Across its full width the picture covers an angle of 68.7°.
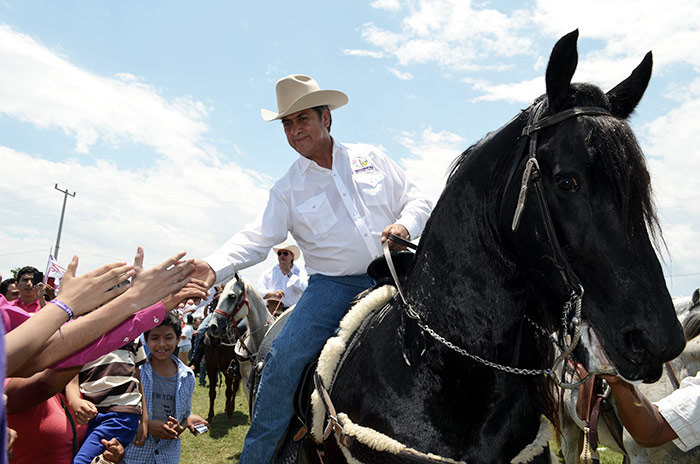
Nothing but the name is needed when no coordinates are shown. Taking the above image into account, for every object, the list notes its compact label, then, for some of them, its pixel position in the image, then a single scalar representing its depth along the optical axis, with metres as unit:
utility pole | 39.18
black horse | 1.79
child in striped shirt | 3.44
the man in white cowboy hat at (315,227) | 2.98
